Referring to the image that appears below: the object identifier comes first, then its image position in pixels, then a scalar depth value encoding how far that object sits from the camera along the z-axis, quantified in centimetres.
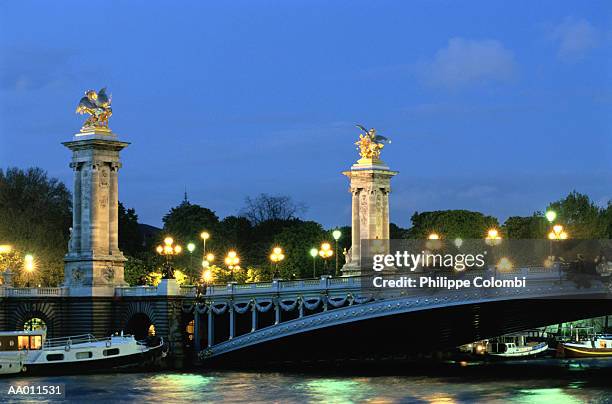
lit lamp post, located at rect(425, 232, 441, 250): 8774
